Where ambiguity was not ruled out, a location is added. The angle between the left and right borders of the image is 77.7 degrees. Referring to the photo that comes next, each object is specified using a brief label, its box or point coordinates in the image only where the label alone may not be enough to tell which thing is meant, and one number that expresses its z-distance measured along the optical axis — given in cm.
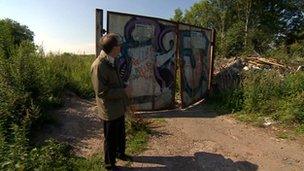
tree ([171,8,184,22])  2572
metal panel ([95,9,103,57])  380
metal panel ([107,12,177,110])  402
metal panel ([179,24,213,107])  466
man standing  242
